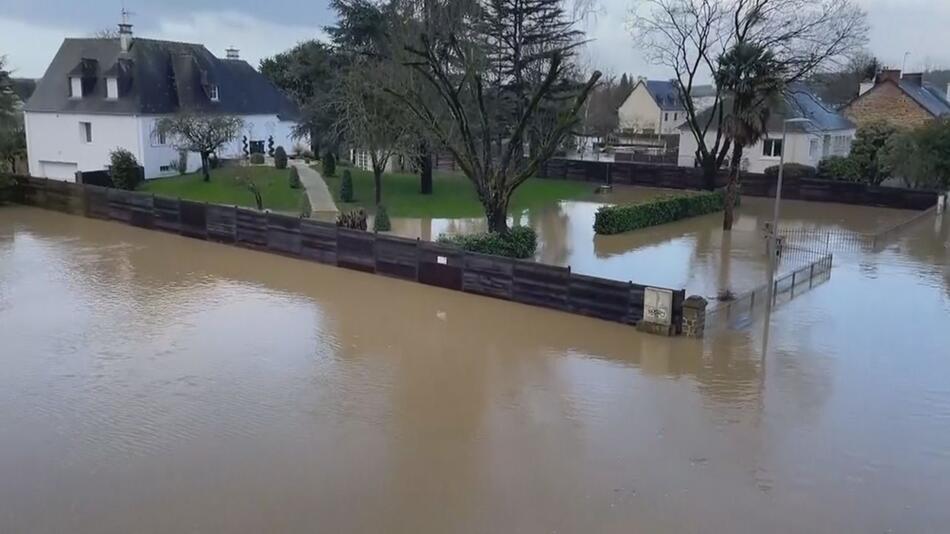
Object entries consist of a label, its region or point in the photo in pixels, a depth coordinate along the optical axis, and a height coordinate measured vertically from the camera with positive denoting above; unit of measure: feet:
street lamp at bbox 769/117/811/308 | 54.70 -6.21
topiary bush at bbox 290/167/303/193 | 102.73 -4.26
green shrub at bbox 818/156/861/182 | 124.06 -1.62
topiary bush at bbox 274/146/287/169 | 112.88 -1.83
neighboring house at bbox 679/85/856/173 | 133.18 +3.79
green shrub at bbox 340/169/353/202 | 98.73 -4.94
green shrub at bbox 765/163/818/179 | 126.00 -2.06
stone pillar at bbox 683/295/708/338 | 50.90 -10.30
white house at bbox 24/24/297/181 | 114.93 +6.60
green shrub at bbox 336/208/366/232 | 75.77 -6.93
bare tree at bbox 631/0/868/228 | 106.11 +16.04
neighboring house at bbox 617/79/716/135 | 234.38 +13.39
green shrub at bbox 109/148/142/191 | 104.99 -3.51
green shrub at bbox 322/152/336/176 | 109.96 -2.23
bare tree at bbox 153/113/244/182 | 104.06 +1.97
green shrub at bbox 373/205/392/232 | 81.97 -7.47
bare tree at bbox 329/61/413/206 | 91.45 +3.79
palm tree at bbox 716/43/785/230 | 88.33 +7.97
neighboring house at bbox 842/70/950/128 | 140.97 +10.70
